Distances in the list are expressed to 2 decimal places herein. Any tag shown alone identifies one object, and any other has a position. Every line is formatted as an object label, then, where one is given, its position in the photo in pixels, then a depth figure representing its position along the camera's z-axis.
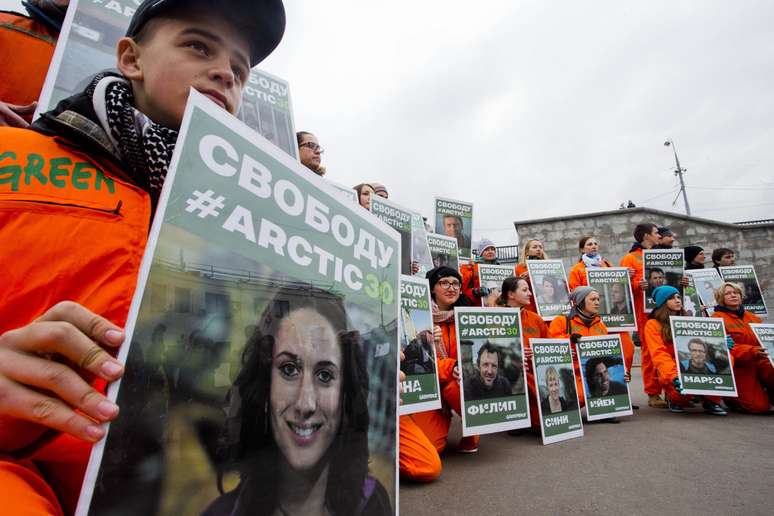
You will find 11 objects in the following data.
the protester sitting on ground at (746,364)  3.78
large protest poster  0.51
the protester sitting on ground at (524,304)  3.76
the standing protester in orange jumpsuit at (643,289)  4.17
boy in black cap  0.48
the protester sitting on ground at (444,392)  2.79
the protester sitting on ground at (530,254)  5.02
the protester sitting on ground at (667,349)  3.72
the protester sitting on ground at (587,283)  4.20
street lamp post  24.50
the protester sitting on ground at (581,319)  3.92
